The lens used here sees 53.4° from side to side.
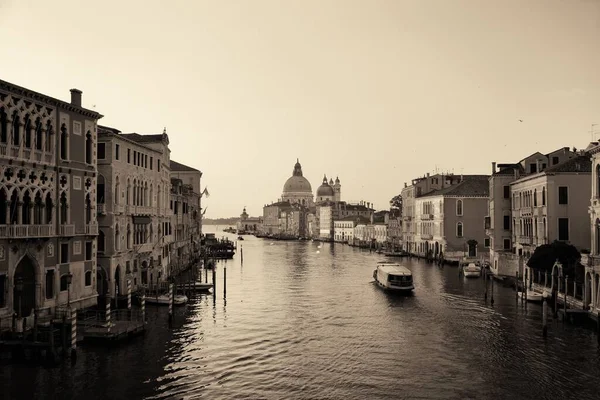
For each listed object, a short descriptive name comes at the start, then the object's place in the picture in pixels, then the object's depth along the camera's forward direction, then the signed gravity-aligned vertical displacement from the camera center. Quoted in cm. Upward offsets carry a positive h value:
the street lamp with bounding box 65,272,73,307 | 2658 -287
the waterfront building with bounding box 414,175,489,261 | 6794 +17
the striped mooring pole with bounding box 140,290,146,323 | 2753 -396
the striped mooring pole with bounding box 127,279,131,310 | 2949 -400
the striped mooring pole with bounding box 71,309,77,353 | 2180 -408
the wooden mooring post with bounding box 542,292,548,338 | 2599 -456
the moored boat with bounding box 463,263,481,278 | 5153 -443
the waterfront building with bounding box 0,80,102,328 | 2372 +82
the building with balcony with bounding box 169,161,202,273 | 5375 +48
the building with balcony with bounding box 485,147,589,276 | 4156 +70
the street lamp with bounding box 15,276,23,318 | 2325 -253
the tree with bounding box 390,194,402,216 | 12712 +412
